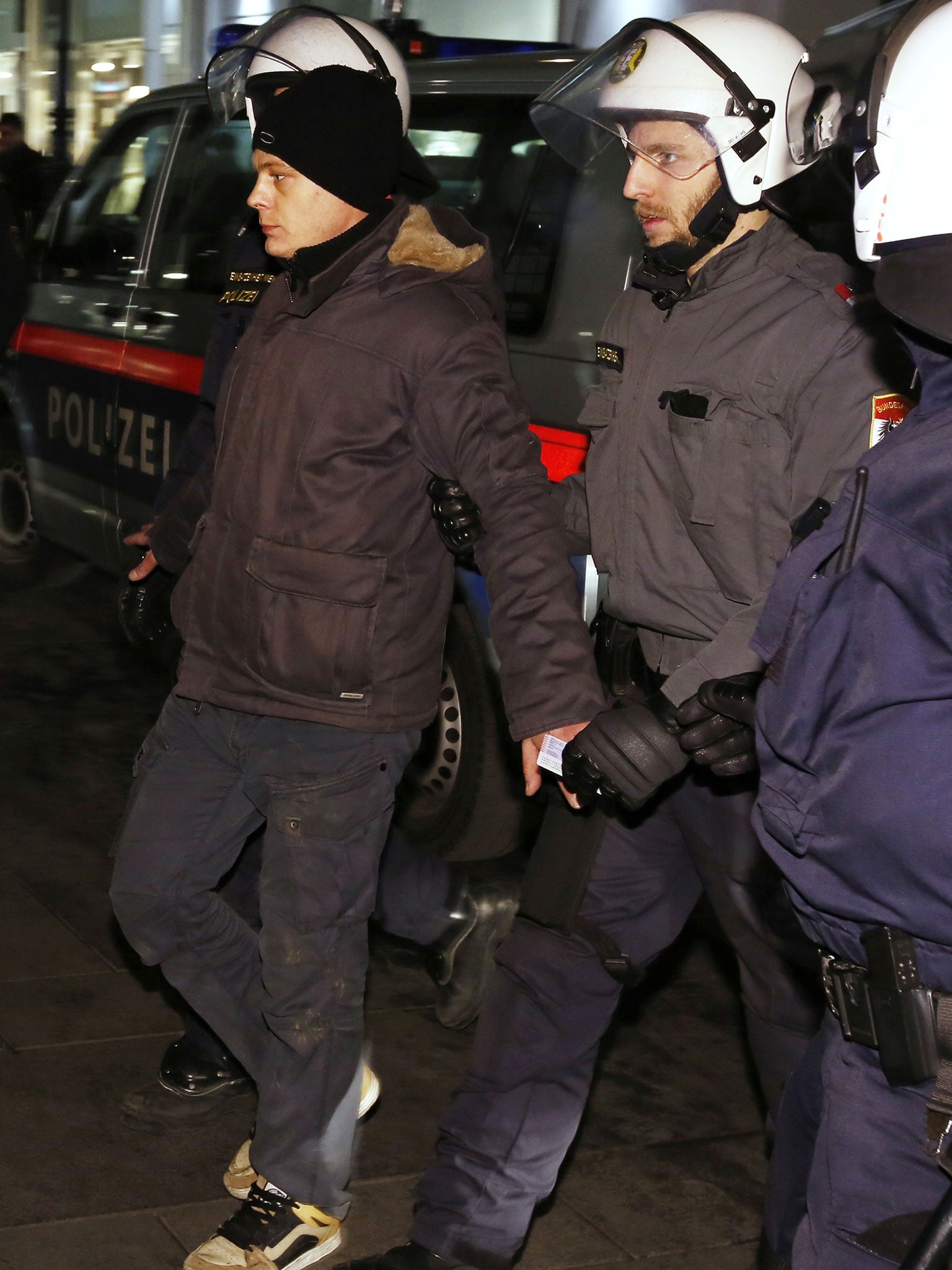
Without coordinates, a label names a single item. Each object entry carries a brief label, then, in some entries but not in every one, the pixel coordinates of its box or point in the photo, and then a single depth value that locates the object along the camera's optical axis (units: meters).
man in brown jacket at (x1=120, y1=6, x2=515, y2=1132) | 3.38
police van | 4.49
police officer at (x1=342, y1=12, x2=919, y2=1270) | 2.76
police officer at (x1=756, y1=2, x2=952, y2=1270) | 1.86
